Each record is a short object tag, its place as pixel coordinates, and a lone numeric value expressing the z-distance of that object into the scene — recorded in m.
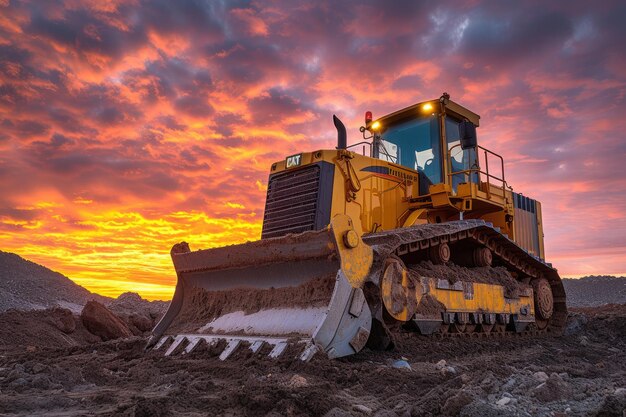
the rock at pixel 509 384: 3.86
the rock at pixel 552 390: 3.68
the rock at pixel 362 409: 3.33
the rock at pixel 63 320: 9.93
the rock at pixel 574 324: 9.59
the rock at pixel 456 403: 3.11
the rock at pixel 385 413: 3.24
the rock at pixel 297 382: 3.86
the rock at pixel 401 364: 4.85
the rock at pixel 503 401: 3.34
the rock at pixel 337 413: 3.12
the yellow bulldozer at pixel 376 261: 5.36
